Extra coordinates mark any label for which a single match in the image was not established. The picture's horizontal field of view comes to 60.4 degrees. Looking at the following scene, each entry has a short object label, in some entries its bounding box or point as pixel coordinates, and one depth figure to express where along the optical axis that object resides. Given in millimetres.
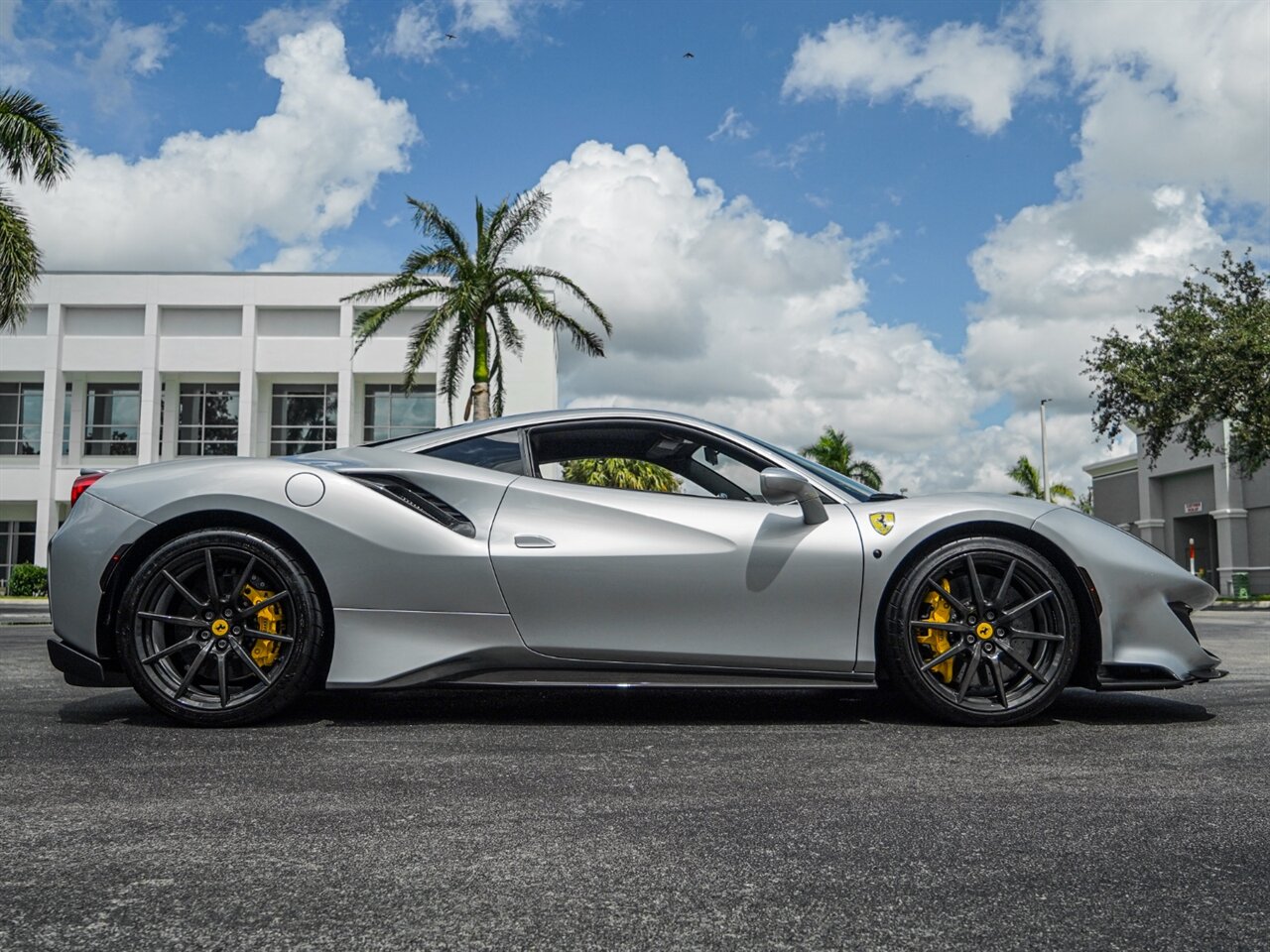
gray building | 38938
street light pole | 49844
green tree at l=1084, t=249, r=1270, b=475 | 25781
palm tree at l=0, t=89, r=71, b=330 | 18125
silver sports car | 4012
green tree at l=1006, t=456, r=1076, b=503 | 55000
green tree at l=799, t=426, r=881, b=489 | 52875
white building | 38281
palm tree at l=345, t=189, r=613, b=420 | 22812
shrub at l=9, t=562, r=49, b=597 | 32938
